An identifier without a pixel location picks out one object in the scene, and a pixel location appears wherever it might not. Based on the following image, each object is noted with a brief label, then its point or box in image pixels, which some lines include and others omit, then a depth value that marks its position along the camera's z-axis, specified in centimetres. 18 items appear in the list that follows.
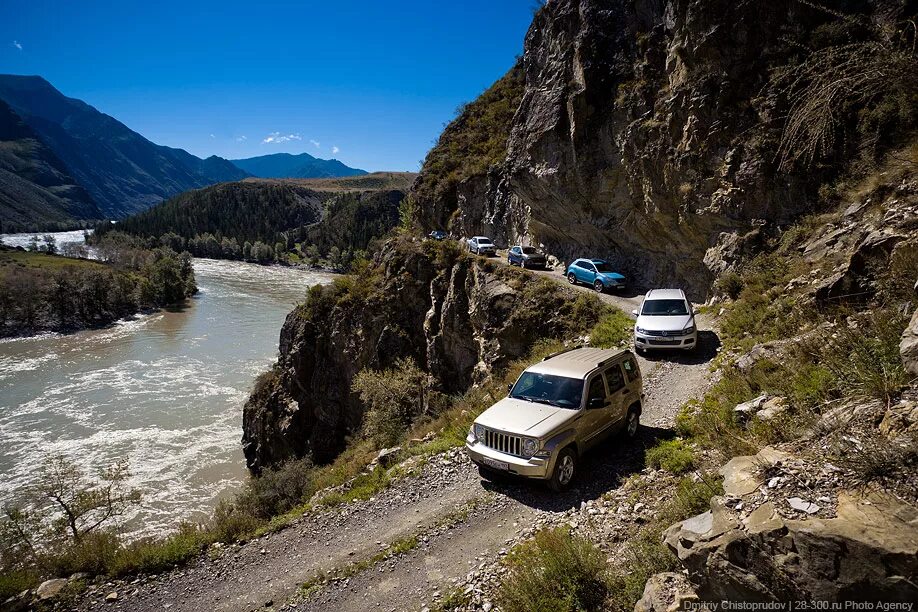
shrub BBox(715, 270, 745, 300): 1688
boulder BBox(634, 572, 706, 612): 403
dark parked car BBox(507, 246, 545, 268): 2750
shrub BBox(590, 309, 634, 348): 1648
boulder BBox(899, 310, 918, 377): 441
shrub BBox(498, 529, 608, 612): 482
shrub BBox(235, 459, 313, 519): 1209
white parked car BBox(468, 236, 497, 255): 3203
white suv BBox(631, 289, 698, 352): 1370
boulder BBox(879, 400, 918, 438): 386
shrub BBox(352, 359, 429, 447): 2304
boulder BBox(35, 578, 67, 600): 753
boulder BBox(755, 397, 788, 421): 611
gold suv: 722
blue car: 2252
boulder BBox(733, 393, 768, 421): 687
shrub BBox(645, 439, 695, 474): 708
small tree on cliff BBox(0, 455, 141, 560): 1688
